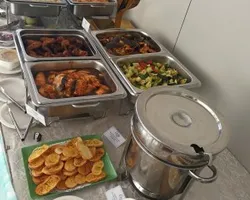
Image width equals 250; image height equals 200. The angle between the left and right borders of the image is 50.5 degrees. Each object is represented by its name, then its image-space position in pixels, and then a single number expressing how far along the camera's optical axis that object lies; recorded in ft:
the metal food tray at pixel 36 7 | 4.19
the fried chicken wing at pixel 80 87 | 3.03
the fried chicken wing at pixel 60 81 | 3.04
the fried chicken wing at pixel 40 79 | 3.05
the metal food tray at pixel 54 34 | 3.39
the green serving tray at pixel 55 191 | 2.41
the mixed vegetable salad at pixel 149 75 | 3.51
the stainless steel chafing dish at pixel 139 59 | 3.25
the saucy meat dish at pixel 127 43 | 4.01
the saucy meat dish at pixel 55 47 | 3.61
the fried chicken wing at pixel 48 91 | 2.90
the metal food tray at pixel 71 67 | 2.71
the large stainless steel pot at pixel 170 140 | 2.05
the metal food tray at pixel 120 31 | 3.78
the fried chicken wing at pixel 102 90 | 3.13
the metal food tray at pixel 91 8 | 4.51
